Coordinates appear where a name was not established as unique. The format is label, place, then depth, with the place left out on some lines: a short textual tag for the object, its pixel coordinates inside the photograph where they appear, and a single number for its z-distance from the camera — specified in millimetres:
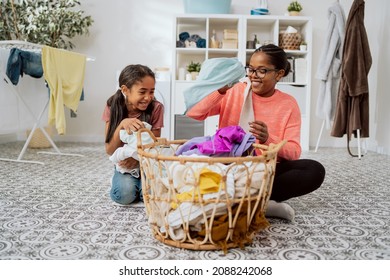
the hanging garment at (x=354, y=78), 2986
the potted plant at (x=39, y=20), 3512
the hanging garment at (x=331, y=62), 3227
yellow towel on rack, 2418
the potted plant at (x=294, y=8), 3822
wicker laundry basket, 990
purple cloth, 1227
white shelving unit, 3746
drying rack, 2344
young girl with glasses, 1343
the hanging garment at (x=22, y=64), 2293
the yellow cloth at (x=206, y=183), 1002
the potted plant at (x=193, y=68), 3852
